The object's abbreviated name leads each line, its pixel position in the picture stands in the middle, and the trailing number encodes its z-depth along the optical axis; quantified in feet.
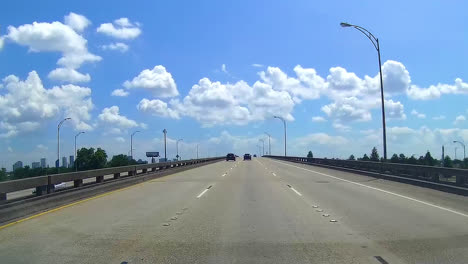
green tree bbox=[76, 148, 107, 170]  342.11
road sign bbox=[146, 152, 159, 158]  599.16
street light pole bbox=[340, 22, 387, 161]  101.71
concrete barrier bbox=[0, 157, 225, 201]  43.78
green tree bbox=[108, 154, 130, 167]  335.14
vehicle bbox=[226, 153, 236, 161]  338.13
